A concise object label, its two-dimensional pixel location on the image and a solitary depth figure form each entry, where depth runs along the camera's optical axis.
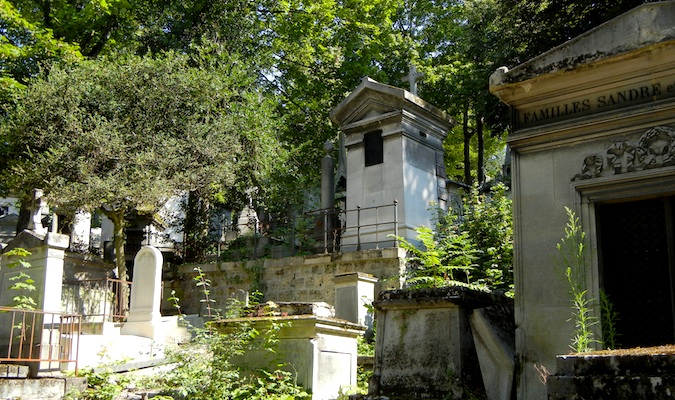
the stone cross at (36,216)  9.65
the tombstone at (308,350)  7.25
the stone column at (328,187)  17.70
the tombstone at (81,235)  21.26
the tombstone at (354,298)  11.67
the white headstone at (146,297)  12.48
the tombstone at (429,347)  5.07
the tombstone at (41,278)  8.72
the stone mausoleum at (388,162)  15.39
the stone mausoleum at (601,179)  5.09
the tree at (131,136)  15.54
